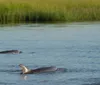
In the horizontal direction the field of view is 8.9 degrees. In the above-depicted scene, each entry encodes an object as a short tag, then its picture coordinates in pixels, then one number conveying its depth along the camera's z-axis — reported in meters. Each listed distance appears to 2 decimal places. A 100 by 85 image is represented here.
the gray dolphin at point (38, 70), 20.69
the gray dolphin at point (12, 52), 26.08
